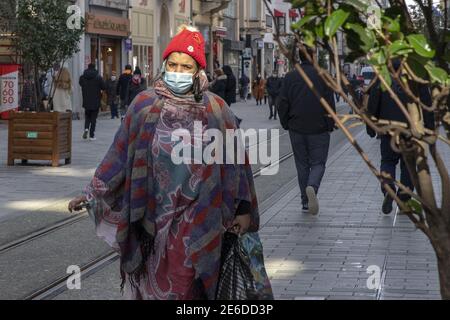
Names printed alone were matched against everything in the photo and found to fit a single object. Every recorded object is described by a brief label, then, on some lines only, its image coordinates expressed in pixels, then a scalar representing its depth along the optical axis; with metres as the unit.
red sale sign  26.16
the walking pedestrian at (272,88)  34.50
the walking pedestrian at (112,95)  35.06
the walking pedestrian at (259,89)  50.73
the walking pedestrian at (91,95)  23.36
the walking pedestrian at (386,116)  10.72
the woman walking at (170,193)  4.77
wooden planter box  17.17
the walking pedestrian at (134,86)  27.83
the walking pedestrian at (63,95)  24.39
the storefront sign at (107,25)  36.47
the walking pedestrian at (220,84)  24.86
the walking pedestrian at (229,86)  26.08
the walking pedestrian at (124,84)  29.75
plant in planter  17.20
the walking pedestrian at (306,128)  11.19
